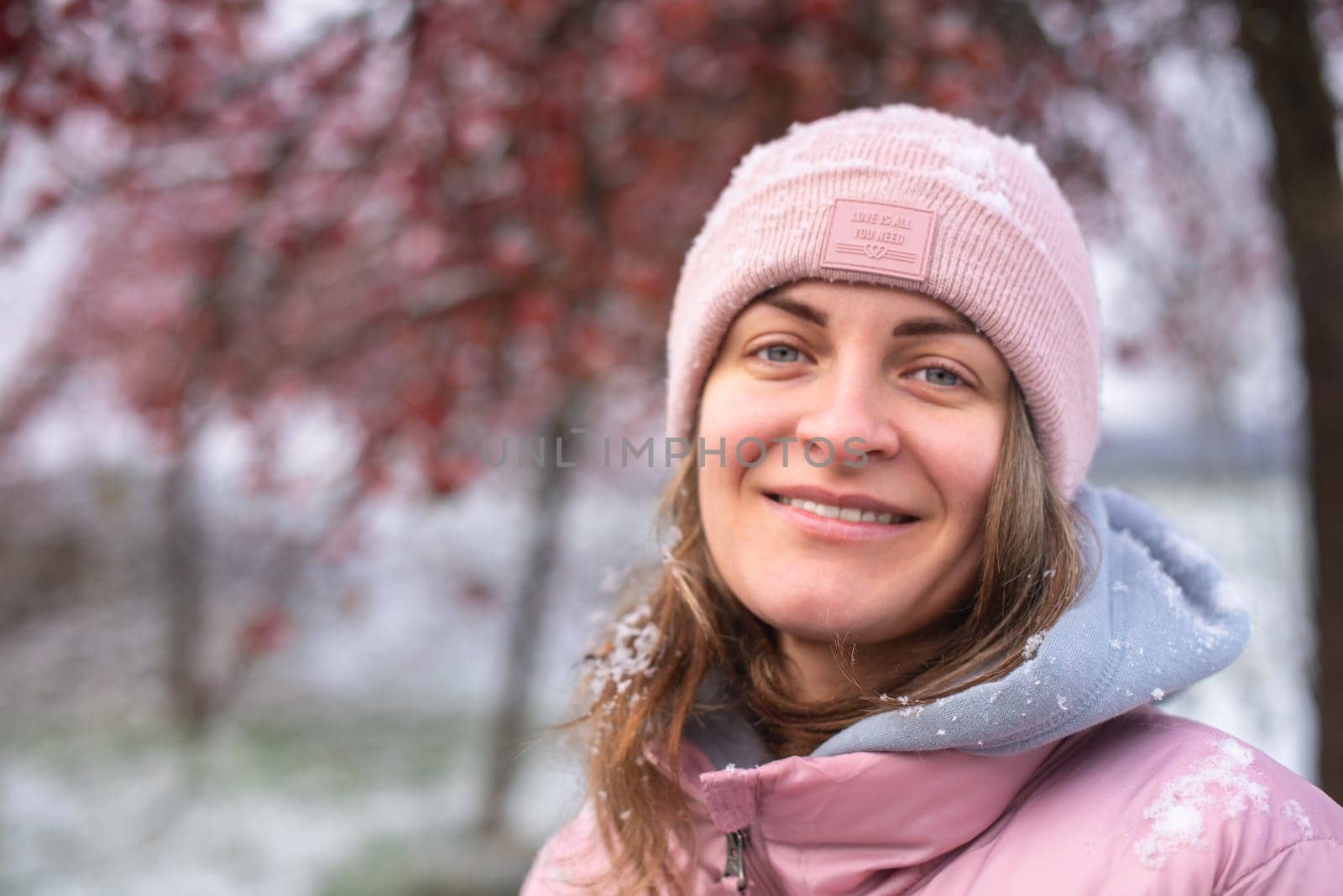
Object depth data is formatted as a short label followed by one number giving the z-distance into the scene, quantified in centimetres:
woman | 82
